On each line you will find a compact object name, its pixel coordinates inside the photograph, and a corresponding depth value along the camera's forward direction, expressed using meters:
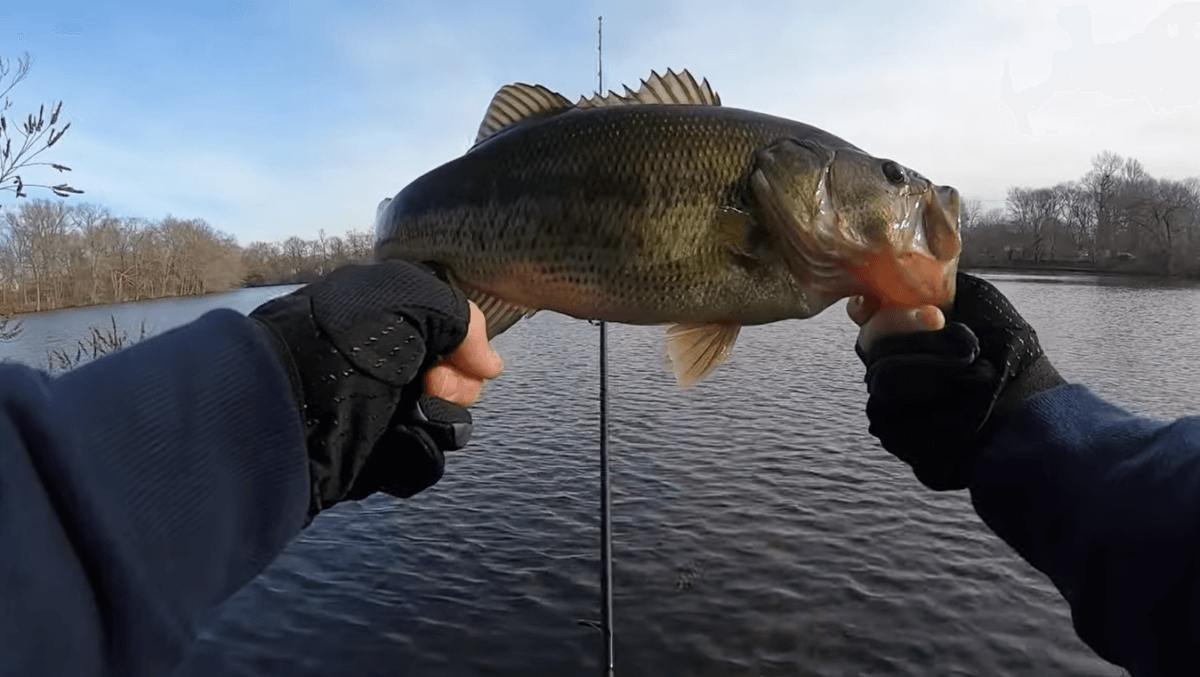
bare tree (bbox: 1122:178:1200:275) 77.25
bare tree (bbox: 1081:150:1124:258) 87.50
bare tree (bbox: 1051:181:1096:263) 90.03
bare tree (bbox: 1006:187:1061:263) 81.94
